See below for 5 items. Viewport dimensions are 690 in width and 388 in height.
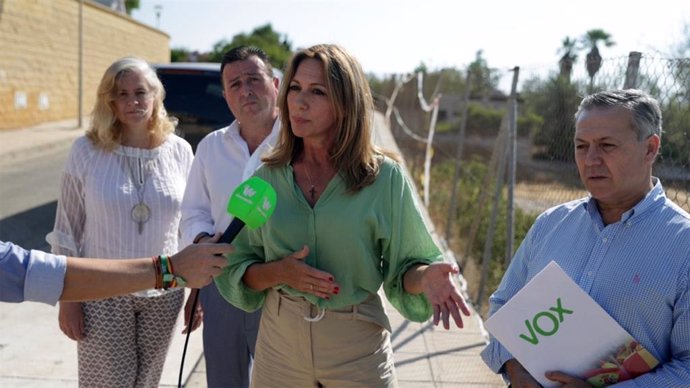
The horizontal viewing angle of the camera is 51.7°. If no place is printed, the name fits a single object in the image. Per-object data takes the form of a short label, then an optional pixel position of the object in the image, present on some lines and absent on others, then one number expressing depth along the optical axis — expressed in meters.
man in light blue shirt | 1.95
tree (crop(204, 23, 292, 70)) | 41.12
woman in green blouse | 2.40
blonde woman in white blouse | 3.15
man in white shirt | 3.29
